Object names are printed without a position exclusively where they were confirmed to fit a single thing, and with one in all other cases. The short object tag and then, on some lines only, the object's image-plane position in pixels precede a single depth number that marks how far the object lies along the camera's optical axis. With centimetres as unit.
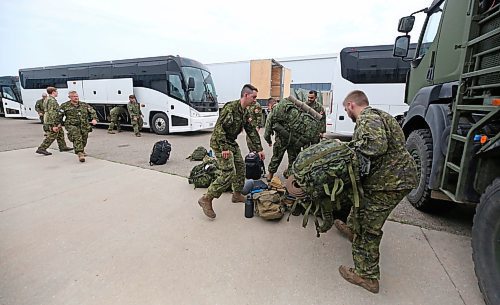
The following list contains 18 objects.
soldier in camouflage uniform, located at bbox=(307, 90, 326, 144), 479
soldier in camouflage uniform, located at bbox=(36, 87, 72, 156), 591
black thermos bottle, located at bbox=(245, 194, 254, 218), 321
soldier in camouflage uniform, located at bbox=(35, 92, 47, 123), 1028
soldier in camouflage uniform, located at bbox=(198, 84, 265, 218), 309
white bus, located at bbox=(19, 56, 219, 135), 959
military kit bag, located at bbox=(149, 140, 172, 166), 567
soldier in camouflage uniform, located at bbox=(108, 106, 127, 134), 1067
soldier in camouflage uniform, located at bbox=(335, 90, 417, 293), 178
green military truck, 175
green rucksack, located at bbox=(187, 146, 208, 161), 608
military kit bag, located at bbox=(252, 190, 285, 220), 307
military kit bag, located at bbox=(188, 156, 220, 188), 422
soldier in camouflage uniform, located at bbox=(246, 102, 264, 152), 347
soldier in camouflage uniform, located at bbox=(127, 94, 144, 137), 995
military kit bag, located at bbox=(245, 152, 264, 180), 449
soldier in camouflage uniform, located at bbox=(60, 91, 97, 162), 589
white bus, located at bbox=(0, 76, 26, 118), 1684
